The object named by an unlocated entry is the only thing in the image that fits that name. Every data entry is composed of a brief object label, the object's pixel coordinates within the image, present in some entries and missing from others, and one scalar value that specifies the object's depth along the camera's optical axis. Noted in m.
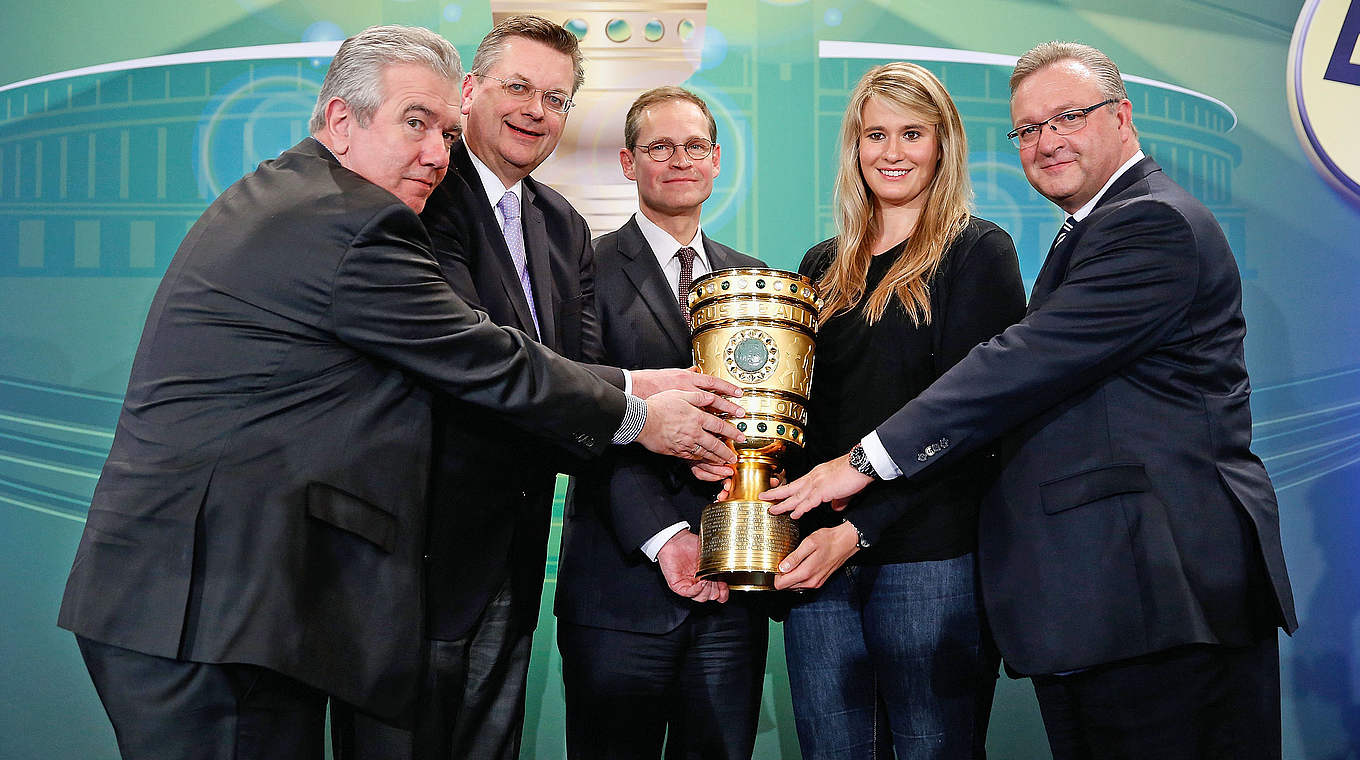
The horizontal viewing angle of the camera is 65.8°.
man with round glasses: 2.45
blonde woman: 2.30
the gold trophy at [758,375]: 2.31
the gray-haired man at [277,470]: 1.70
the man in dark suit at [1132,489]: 2.00
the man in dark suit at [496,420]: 2.25
